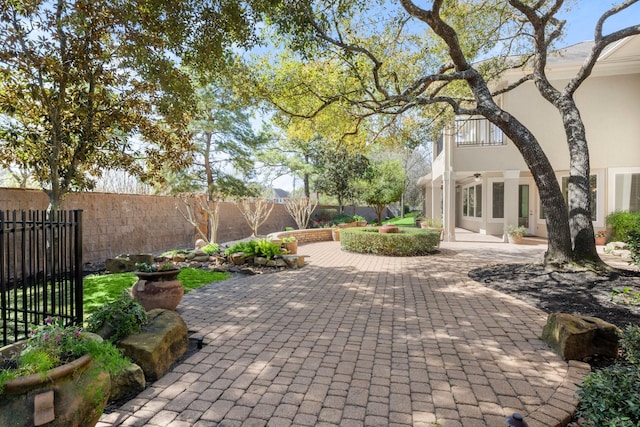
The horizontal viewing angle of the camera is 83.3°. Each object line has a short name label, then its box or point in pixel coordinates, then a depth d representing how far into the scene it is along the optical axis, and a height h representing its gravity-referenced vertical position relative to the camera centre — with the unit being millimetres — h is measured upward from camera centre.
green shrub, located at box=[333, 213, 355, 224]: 21672 -555
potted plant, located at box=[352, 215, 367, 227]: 20819 -657
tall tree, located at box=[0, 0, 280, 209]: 6051 +2509
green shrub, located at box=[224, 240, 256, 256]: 9909 -1090
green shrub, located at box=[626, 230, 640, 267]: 5943 -578
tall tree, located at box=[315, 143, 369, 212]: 23375 +2432
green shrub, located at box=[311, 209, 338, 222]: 23819 -348
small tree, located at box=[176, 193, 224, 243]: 12375 +94
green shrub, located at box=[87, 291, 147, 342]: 3729 -1168
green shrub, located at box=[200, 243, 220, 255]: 10945 -1209
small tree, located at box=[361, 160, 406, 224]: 22125 +1515
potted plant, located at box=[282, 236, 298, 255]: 11703 -1150
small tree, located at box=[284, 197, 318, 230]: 18670 +43
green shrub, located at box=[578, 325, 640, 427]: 2160 -1205
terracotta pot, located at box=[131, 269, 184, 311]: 5246 -1185
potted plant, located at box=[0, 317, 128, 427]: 2092 -1062
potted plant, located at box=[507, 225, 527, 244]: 14227 -941
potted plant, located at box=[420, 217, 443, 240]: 16281 -658
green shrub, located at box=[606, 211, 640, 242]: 12252 -408
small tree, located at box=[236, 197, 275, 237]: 15453 +36
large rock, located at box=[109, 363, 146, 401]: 3104 -1529
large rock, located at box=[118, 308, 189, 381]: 3467 -1379
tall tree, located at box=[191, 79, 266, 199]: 18242 +3471
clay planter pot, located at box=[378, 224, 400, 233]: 12482 -665
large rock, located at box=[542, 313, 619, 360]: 3898 -1415
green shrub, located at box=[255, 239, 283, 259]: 9750 -1084
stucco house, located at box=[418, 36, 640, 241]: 13430 +2809
